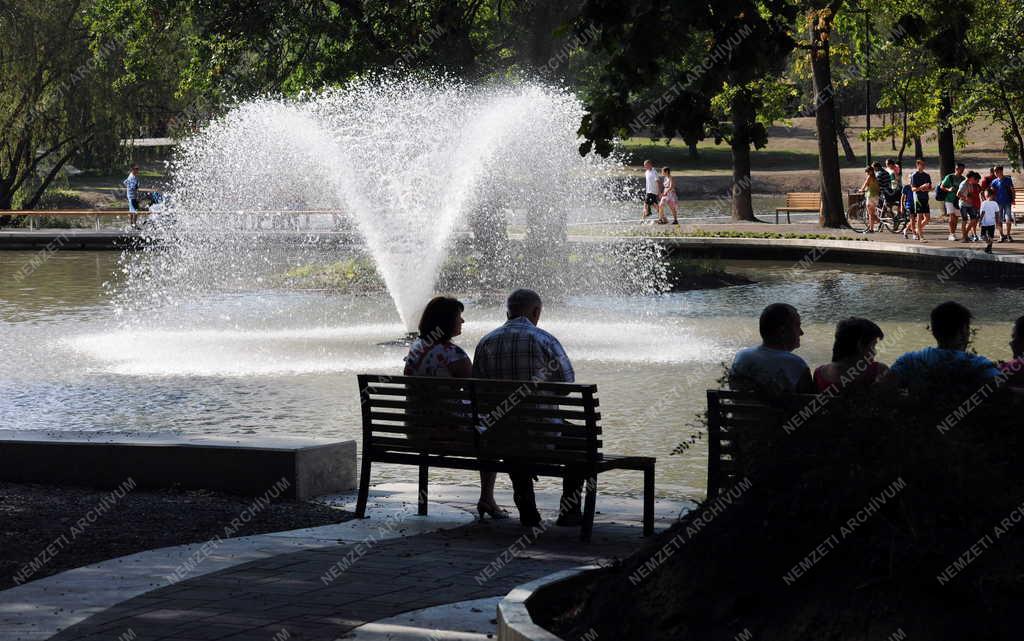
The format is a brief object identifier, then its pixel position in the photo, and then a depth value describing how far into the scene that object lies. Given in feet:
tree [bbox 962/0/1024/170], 103.50
